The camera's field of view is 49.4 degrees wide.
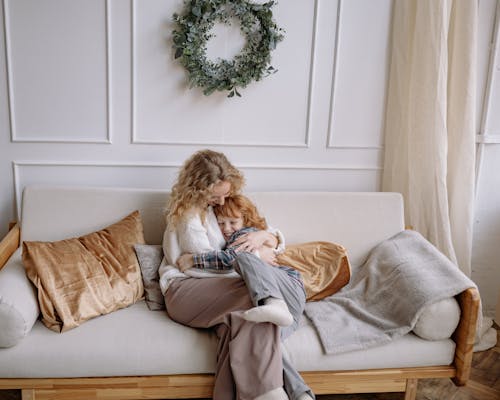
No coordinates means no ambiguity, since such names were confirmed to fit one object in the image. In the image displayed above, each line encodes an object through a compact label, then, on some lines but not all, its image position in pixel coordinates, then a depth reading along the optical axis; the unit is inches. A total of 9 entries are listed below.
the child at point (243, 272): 74.4
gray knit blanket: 81.8
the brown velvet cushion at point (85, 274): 80.0
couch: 75.7
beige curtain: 103.4
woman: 74.2
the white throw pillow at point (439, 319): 81.7
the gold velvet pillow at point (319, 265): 92.8
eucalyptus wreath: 100.8
